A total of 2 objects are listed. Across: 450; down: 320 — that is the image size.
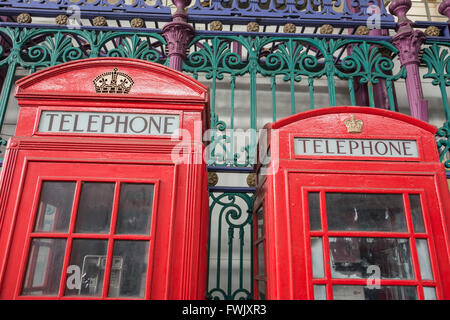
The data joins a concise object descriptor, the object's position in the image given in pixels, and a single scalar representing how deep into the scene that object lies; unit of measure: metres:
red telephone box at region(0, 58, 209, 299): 1.53
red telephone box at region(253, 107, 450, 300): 1.58
